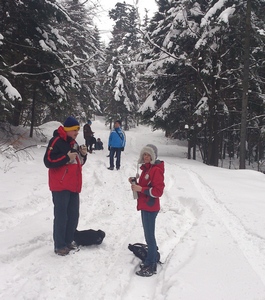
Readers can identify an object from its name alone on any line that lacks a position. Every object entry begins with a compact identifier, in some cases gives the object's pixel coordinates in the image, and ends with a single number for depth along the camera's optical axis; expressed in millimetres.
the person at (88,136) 15922
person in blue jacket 12070
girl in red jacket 4258
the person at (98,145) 18906
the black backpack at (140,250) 4711
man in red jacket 4457
